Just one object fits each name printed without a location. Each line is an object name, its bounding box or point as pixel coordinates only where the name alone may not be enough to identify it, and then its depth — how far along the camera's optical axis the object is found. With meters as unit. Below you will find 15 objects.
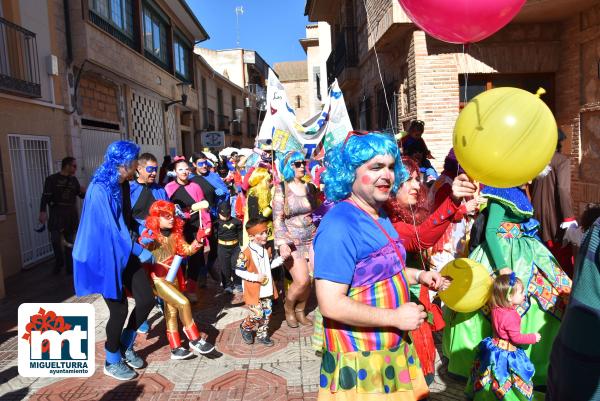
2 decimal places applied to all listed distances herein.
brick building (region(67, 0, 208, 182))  10.82
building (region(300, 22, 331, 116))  29.52
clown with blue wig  1.98
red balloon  2.93
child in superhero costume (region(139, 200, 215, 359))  4.33
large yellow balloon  2.34
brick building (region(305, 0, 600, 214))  8.11
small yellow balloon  2.67
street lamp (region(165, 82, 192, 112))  18.42
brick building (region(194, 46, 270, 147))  36.12
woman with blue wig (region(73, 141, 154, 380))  3.73
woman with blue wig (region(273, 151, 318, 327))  4.83
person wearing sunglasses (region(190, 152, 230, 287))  6.76
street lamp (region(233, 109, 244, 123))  32.36
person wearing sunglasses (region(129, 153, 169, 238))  5.09
